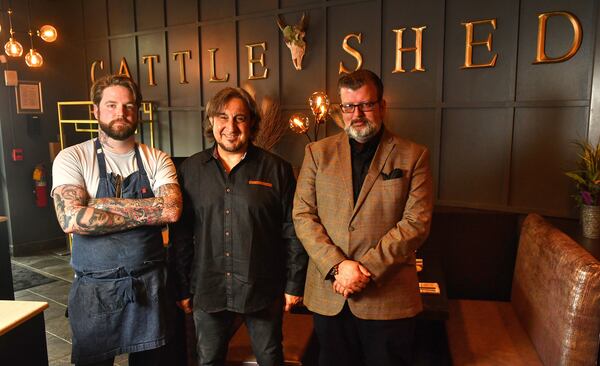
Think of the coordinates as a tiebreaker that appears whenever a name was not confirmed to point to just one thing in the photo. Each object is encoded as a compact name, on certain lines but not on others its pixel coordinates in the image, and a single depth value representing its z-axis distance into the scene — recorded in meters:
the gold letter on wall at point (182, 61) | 4.95
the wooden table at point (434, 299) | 2.13
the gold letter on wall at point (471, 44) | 3.26
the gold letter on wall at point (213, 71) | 4.74
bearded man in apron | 1.69
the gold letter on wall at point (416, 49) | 3.55
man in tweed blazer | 1.67
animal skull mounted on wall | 4.03
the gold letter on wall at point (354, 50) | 3.87
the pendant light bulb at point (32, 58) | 4.48
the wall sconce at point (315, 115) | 3.90
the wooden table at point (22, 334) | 1.59
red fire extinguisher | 5.38
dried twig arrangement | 4.29
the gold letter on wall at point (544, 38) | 2.91
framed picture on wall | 5.23
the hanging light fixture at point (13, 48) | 4.10
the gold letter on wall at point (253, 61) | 4.44
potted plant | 2.65
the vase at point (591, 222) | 2.64
